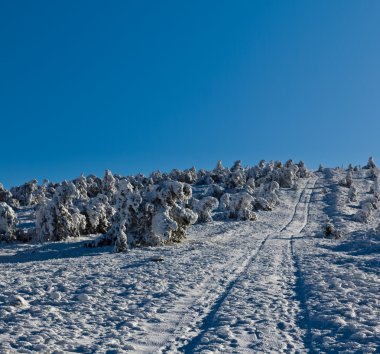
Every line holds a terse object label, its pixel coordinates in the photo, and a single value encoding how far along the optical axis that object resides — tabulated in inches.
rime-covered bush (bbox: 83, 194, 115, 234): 1469.0
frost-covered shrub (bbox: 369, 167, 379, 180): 3780.0
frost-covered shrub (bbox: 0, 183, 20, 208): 2652.6
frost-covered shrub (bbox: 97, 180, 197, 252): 1075.9
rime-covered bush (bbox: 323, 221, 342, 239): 1356.1
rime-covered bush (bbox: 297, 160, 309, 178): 4019.4
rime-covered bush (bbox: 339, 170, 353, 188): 3314.5
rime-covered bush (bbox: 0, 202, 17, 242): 1308.8
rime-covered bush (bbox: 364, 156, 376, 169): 4568.2
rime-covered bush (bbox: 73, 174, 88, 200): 2746.6
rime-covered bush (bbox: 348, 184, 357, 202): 2661.7
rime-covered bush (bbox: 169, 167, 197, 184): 3828.7
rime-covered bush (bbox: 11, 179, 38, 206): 2878.9
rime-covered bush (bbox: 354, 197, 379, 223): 1913.1
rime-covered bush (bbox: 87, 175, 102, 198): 3025.3
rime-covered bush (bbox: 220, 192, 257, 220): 1856.5
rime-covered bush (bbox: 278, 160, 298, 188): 3343.3
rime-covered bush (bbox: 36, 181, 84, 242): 1322.6
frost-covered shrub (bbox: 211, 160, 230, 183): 3605.3
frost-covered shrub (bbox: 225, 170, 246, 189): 3218.5
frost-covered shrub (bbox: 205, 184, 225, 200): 2751.0
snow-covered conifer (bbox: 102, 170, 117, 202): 2875.2
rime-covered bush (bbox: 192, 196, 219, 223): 1705.2
